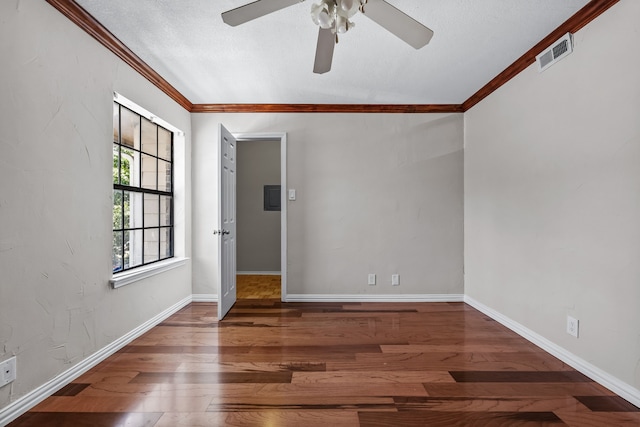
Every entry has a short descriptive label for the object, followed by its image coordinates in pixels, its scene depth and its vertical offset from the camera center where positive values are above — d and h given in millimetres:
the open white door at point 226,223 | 3391 -102
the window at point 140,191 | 2881 +207
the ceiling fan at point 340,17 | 1506 +940
